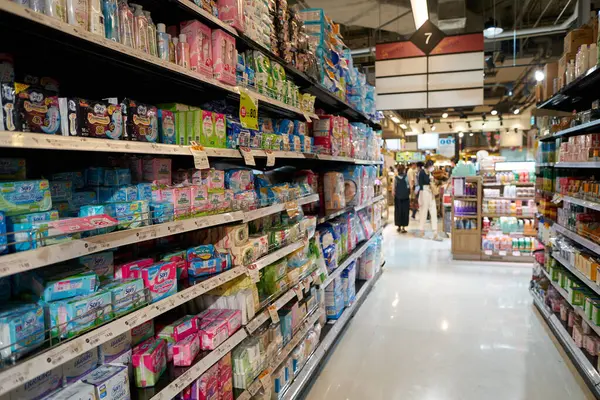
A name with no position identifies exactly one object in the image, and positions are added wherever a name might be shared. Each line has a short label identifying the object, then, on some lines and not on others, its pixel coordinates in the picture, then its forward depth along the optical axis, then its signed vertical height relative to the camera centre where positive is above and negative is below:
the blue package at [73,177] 1.62 +0.00
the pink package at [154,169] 1.85 +0.03
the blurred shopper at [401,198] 9.94 -0.64
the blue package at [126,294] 1.46 -0.43
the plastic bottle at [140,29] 1.56 +0.55
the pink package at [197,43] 1.86 +0.59
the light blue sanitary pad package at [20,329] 1.13 -0.43
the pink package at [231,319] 2.06 -0.72
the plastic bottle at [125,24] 1.48 +0.55
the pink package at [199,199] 1.87 -0.11
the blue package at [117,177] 1.67 +0.00
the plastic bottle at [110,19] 1.41 +0.54
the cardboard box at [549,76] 4.30 +0.96
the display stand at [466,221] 7.32 -0.90
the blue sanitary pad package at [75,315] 1.27 -0.43
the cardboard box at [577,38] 3.58 +1.14
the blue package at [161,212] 1.67 -0.15
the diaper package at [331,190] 3.89 -0.17
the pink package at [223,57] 1.98 +0.57
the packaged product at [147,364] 1.64 -0.75
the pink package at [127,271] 1.63 -0.37
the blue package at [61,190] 1.54 -0.05
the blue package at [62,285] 1.32 -0.35
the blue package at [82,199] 1.59 -0.09
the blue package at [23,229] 1.16 -0.15
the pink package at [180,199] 1.75 -0.10
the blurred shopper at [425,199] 9.66 -0.66
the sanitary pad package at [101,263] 1.55 -0.33
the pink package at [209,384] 1.85 -0.96
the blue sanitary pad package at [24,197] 1.20 -0.06
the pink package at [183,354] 1.81 -0.77
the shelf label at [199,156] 1.78 +0.08
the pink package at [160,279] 1.63 -0.42
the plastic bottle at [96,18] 1.31 +0.50
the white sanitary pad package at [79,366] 1.45 -0.68
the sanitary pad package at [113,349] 1.59 -0.67
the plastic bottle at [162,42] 1.71 +0.55
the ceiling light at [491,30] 7.04 +2.37
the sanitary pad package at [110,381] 1.42 -0.71
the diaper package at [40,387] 1.29 -0.67
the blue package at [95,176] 1.67 +0.00
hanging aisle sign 6.04 +1.50
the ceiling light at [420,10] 4.71 +1.91
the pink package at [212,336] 1.92 -0.75
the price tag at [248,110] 2.18 +0.34
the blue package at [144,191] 1.67 -0.06
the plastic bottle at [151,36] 1.63 +0.55
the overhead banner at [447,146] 19.83 +1.17
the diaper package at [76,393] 1.32 -0.70
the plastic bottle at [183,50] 1.82 +0.54
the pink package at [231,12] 2.12 +0.82
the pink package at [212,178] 2.07 -0.02
